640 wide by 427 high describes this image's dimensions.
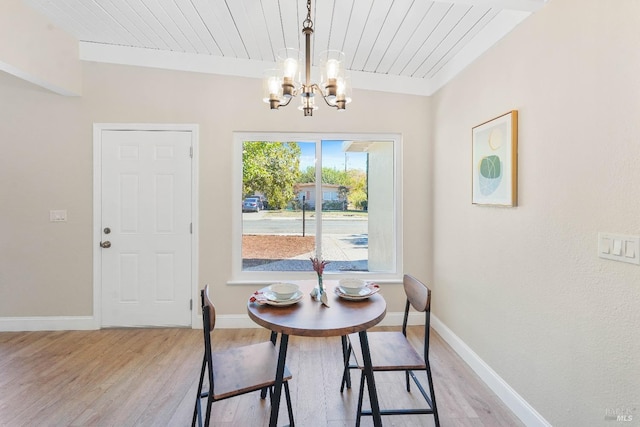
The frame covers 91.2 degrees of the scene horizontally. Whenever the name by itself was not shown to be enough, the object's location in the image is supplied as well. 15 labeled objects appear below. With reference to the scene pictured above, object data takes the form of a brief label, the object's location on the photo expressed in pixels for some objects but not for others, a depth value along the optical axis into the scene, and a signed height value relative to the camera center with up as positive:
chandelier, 1.69 +0.72
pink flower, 1.80 -0.33
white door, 3.12 -0.19
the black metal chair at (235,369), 1.46 -0.83
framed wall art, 1.96 +0.34
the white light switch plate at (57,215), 3.10 -0.07
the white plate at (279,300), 1.71 -0.50
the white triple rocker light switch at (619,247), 1.26 -0.15
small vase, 1.84 -0.48
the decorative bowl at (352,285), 1.85 -0.46
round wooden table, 1.46 -0.54
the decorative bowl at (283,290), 1.76 -0.47
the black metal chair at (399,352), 1.69 -0.82
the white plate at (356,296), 1.82 -0.50
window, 3.27 +0.08
